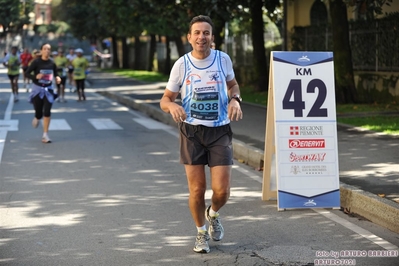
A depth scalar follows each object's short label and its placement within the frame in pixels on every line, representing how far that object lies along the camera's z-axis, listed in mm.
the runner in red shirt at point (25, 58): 32875
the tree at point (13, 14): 31609
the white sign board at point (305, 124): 8812
